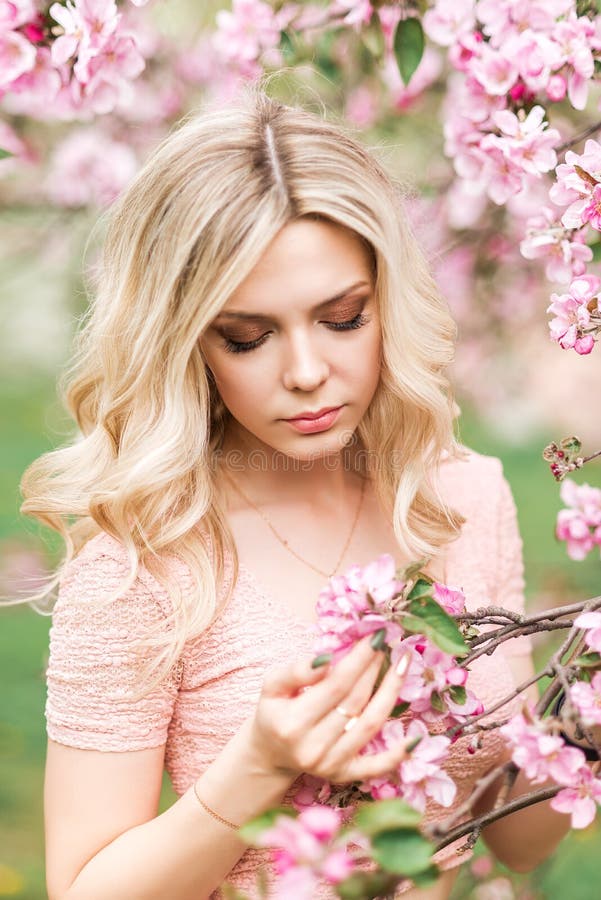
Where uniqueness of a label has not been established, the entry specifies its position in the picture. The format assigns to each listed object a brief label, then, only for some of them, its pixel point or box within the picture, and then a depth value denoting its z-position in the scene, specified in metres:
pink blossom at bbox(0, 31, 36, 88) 1.60
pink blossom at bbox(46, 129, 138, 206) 2.35
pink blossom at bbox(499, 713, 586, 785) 1.23
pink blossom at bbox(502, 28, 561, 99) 1.51
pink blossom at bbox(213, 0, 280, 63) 1.74
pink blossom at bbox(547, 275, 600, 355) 1.38
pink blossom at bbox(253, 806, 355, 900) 1.11
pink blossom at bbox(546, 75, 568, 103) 1.51
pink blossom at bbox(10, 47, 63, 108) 1.62
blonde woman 1.42
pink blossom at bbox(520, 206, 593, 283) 1.44
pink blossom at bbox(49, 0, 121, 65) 1.59
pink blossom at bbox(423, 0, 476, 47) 1.57
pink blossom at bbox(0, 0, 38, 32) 1.58
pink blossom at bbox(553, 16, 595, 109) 1.50
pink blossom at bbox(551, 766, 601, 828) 1.25
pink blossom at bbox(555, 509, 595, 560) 1.44
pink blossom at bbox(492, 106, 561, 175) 1.50
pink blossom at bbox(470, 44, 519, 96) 1.53
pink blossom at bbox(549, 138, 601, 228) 1.39
